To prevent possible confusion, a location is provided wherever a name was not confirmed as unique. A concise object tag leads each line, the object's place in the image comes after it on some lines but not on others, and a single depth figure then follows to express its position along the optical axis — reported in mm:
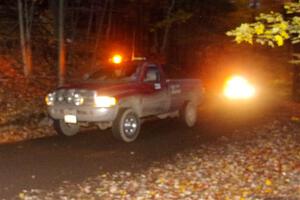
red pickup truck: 10961
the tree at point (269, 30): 7023
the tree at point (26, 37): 18984
